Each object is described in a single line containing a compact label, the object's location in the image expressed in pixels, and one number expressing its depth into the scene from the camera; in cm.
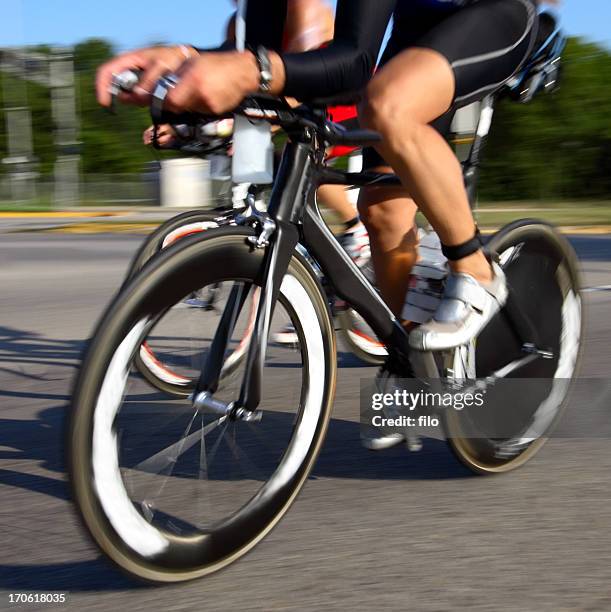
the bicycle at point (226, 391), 240
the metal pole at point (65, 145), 3447
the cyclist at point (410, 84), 250
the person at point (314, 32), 475
